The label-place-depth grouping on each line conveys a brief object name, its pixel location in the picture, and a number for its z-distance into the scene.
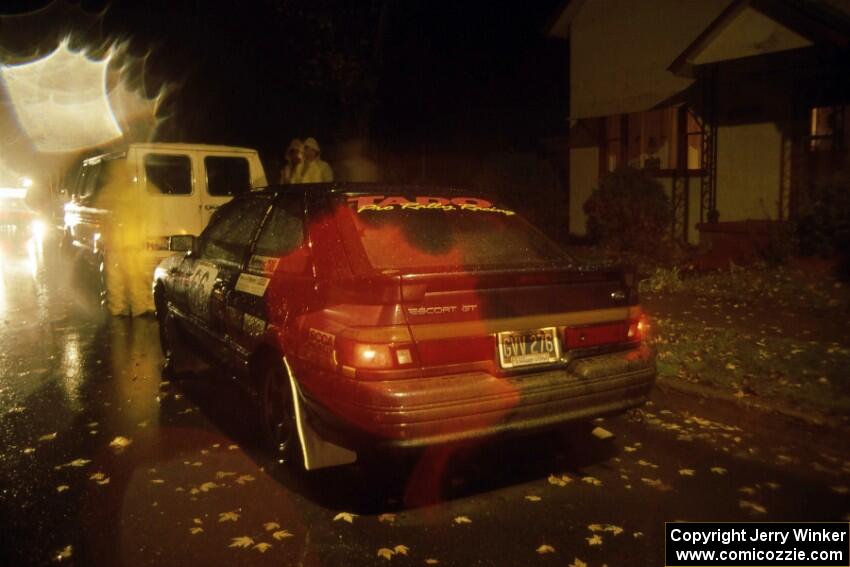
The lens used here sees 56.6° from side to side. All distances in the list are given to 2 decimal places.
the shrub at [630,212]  13.06
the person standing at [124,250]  9.80
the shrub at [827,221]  10.09
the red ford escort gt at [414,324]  3.91
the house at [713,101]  11.85
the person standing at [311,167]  10.66
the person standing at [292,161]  10.72
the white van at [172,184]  9.84
